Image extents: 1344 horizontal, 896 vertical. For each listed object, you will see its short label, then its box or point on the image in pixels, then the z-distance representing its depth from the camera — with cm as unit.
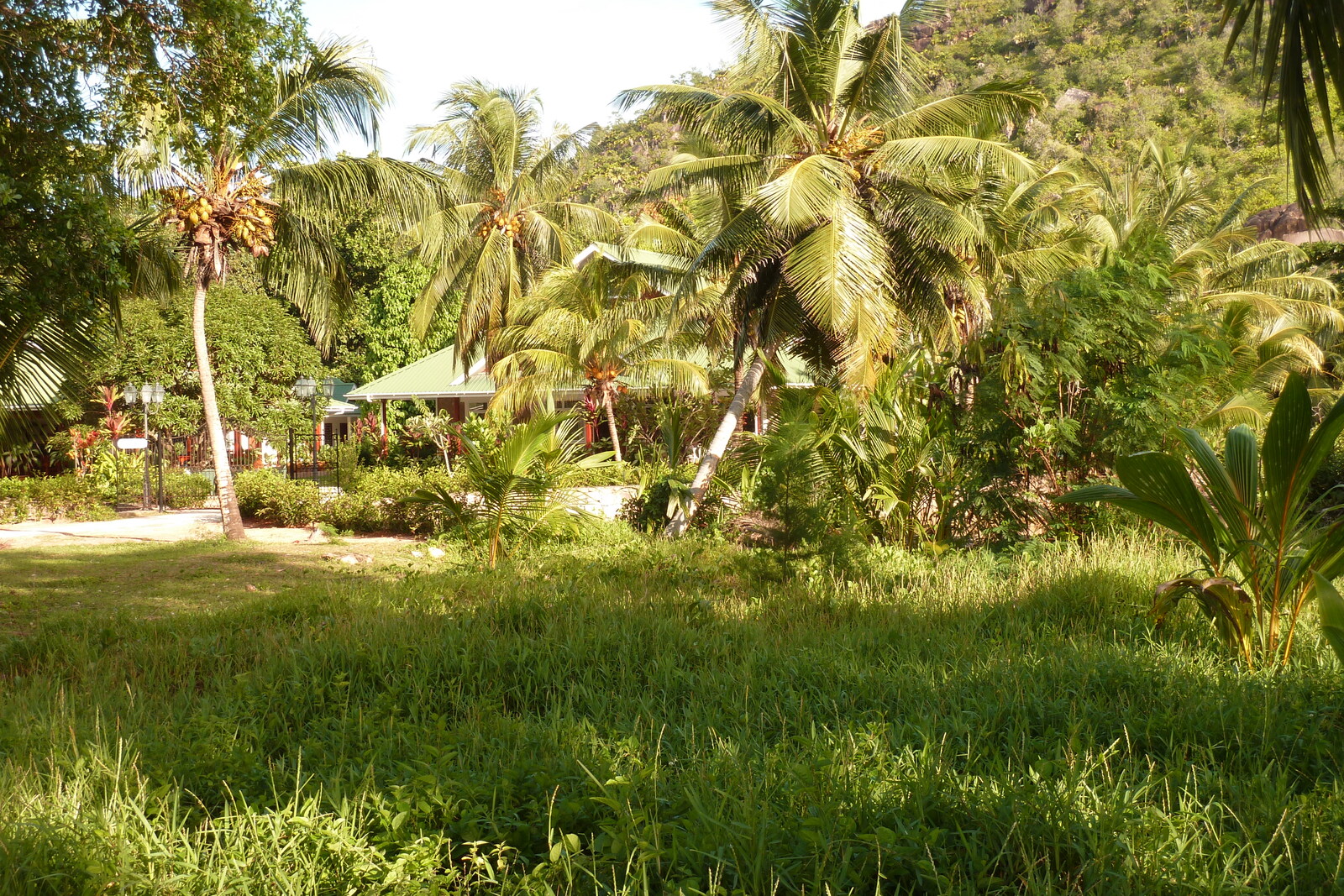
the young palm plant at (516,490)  1075
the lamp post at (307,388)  2255
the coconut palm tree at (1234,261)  2306
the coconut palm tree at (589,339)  2039
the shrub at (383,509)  1673
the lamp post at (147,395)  2178
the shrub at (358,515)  1730
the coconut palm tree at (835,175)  1302
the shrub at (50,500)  1920
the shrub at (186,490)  2294
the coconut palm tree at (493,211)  2320
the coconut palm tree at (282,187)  1545
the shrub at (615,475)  1867
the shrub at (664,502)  1466
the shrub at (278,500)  1830
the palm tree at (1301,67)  314
